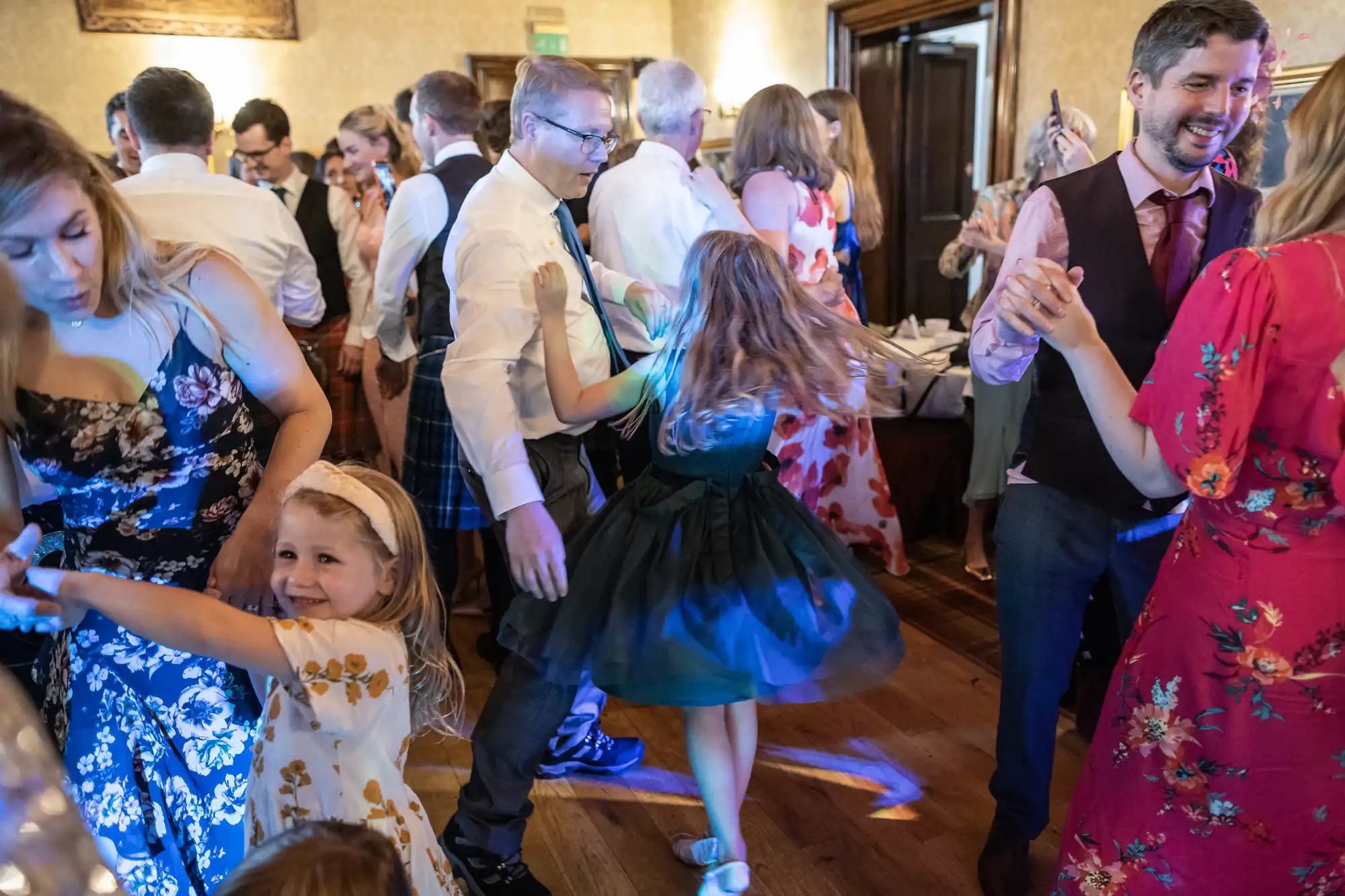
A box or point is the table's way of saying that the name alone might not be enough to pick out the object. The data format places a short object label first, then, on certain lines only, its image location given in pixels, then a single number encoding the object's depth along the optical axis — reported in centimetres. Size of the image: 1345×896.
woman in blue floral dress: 134
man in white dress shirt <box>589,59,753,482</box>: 269
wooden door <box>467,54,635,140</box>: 793
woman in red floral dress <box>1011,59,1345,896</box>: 117
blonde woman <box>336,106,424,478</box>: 392
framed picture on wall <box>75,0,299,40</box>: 692
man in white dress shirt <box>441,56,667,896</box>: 170
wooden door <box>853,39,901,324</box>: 613
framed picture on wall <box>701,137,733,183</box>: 748
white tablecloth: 392
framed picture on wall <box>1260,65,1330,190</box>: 381
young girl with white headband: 122
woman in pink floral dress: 311
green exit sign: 804
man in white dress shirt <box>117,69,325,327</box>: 255
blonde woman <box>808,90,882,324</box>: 378
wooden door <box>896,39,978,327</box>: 611
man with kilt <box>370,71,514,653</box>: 279
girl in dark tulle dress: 171
